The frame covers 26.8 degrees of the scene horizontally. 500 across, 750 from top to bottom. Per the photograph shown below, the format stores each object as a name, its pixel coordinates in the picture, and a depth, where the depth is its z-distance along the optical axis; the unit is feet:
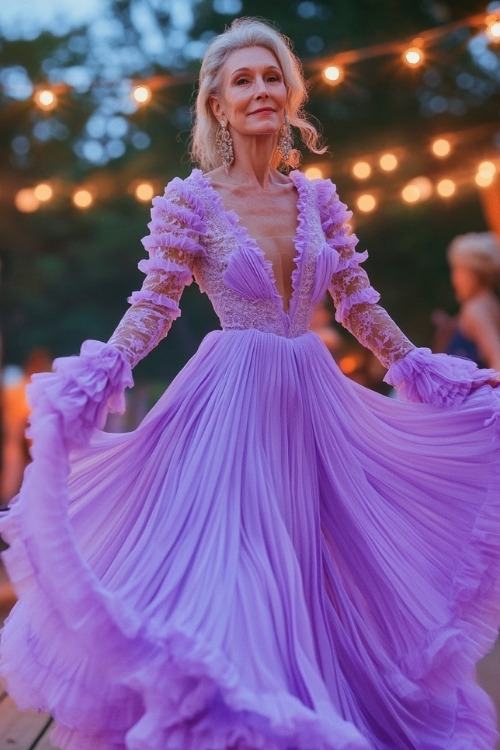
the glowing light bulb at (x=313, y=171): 21.13
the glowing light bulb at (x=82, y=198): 21.94
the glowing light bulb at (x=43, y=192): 22.10
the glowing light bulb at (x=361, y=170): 21.77
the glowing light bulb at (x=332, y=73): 17.20
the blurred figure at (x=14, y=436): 29.14
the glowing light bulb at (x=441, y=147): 21.99
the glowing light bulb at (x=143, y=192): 21.32
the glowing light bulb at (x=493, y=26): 16.64
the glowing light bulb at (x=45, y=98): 17.80
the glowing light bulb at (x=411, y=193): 23.29
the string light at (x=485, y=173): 24.45
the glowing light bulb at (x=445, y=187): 23.70
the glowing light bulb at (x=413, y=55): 16.83
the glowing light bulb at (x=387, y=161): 22.21
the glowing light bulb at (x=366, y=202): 24.78
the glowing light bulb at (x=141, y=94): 17.44
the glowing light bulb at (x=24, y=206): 28.89
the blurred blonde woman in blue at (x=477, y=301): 17.90
